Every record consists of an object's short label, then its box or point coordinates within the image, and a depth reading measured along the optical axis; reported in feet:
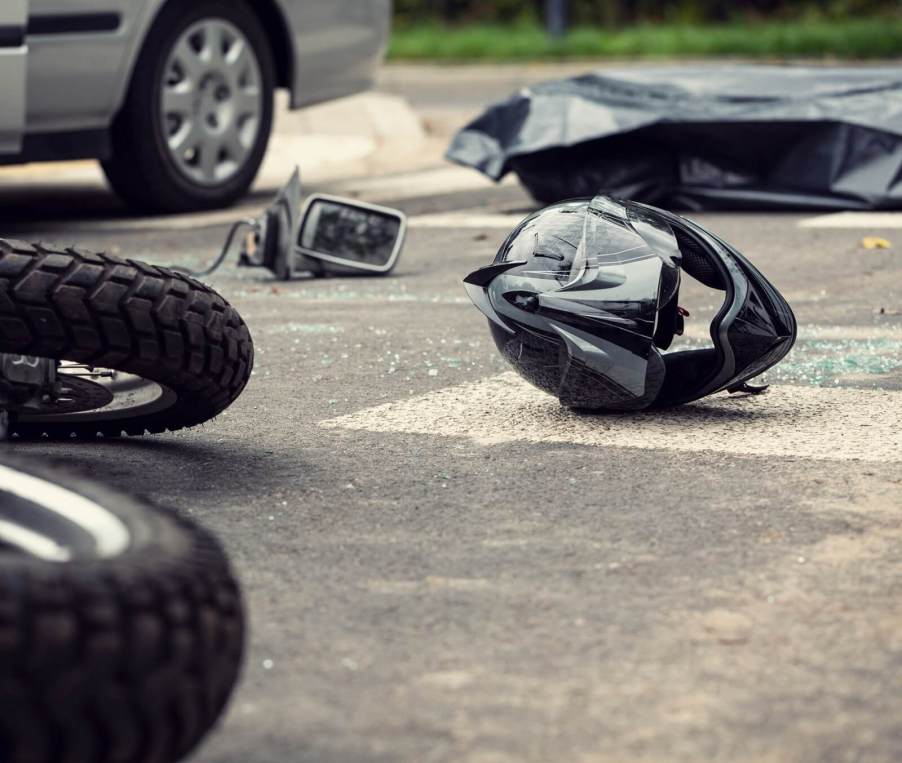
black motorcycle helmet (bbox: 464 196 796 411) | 11.22
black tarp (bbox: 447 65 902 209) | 23.84
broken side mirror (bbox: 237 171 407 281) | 19.22
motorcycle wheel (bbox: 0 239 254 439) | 9.40
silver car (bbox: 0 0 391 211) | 21.94
